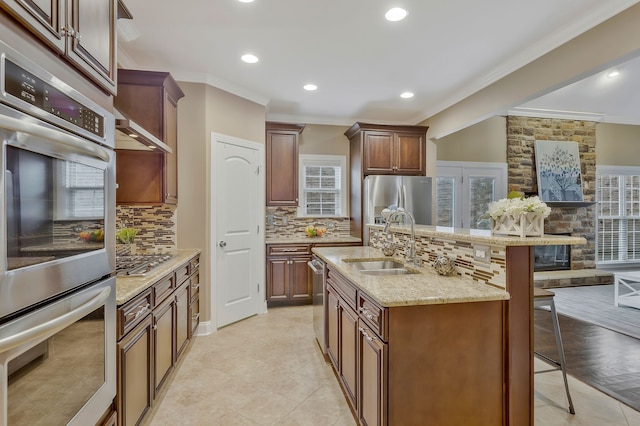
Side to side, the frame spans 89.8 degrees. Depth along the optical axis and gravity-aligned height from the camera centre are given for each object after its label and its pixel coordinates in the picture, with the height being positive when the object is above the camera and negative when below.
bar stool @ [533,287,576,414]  2.06 -0.62
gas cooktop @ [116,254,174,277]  2.12 -0.41
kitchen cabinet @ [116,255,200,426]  1.62 -0.83
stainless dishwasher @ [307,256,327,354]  2.79 -0.85
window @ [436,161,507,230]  5.68 +0.36
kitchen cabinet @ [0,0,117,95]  0.93 +0.61
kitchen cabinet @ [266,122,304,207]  4.46 +0.66
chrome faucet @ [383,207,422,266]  2.41 -0.26
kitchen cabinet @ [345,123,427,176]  4.66 +0.90
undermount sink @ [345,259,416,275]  2.55 -0.47
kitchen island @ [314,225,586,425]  1.55 -0.69
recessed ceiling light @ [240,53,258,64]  3.04 +1.46
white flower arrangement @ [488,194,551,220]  1.71 +0.01
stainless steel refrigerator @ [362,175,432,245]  4.50 +0.19
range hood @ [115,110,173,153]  1.97 +0.54
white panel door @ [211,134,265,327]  3.54 -0.21
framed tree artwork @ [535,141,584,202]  5.81 +0.71
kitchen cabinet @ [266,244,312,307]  4.30 -0.86
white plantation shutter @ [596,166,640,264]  6.33 -0.08
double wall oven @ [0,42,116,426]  0.83 -0.12
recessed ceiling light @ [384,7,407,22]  2.35 +1.46
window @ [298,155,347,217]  5.10 +0.39
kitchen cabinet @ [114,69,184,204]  2.77 +0.70
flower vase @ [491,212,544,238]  1.72 -0.08
